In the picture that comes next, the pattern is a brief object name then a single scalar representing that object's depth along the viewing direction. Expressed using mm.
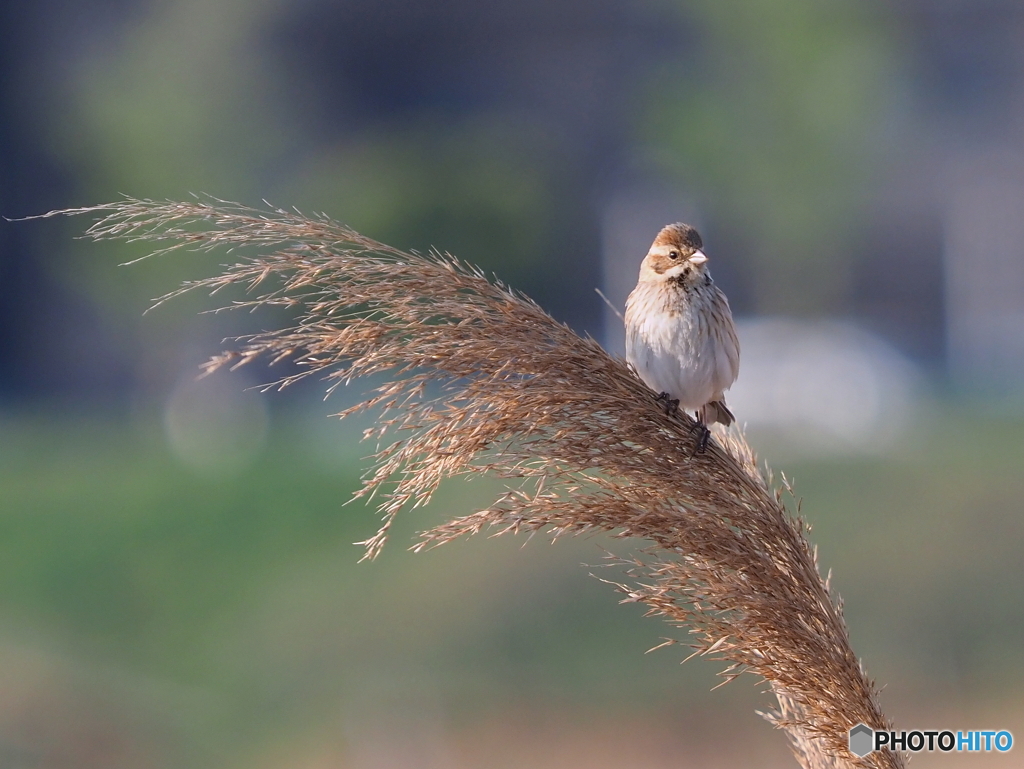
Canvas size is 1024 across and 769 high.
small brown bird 6926
